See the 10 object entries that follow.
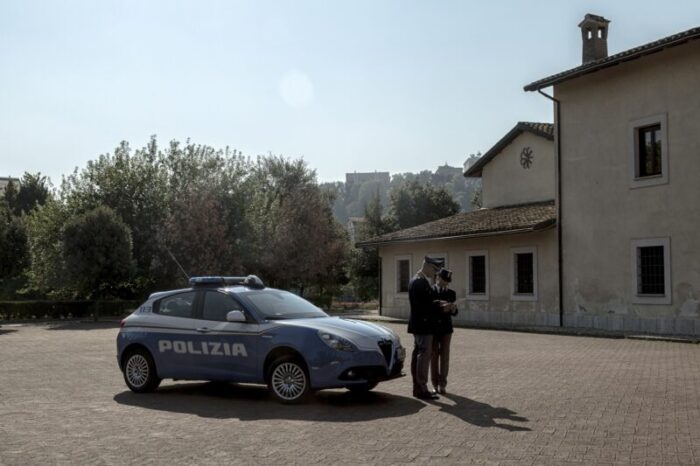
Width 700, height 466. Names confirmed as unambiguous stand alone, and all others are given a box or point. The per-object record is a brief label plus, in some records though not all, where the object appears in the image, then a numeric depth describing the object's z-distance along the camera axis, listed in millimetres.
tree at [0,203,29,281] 33425
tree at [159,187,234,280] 41812
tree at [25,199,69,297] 37956
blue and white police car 9477
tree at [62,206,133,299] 35031
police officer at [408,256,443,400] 10117
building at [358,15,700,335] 21719
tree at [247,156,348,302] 46844
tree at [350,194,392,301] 53562
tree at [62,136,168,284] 42000
